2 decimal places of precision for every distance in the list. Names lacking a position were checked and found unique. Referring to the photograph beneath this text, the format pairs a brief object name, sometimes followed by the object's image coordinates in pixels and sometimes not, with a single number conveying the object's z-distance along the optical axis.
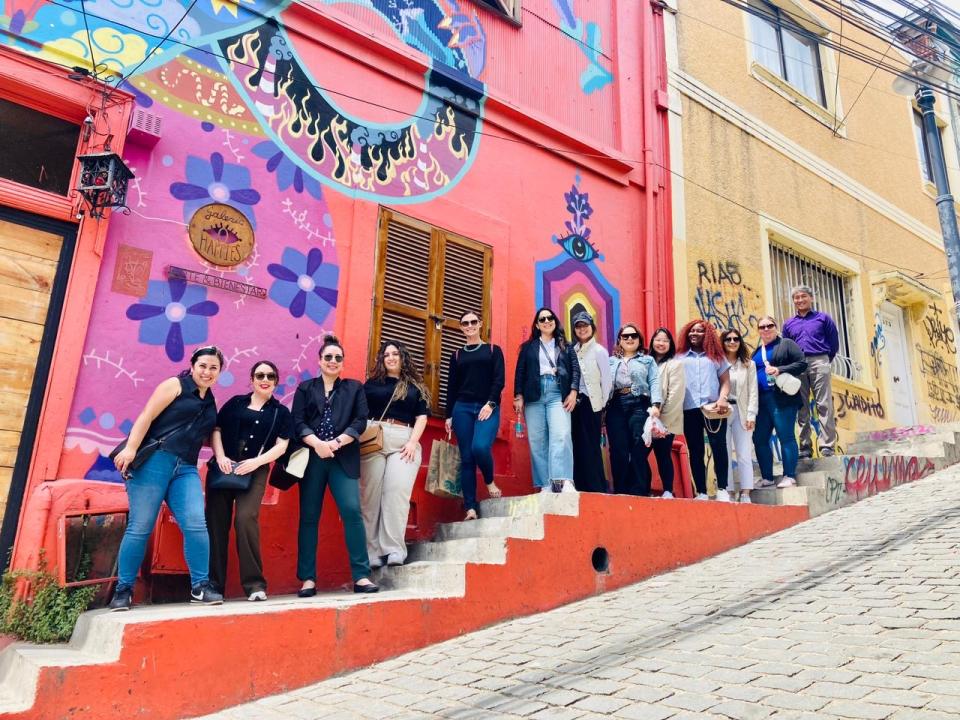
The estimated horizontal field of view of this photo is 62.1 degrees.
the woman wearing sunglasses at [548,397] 5.88
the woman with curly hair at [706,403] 6.55
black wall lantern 5.16
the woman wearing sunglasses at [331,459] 4.95
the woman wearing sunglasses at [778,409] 7.03
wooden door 4.86
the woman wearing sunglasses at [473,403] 5.86
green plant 4.28
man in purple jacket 7.53
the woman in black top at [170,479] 4.27
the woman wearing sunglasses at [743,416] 6.72
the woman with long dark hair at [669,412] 6.36
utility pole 8.23
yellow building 9.72
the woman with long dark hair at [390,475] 5.34
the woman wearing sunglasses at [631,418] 6.36
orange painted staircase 3.54
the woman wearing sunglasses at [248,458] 4.70
